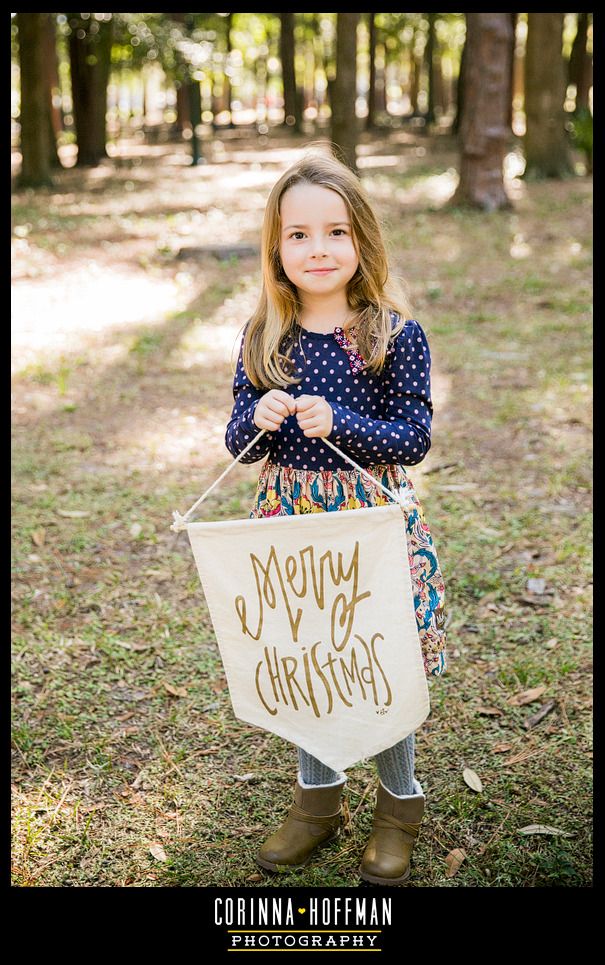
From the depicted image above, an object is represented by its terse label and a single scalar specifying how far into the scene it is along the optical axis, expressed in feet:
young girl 6.61
